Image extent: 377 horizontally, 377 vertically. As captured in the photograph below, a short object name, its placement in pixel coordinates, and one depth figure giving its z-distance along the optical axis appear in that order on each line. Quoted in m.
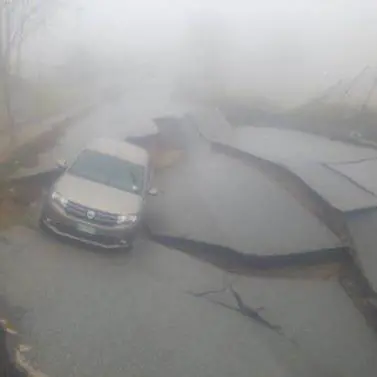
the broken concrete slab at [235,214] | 11.10
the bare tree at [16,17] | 16.36
